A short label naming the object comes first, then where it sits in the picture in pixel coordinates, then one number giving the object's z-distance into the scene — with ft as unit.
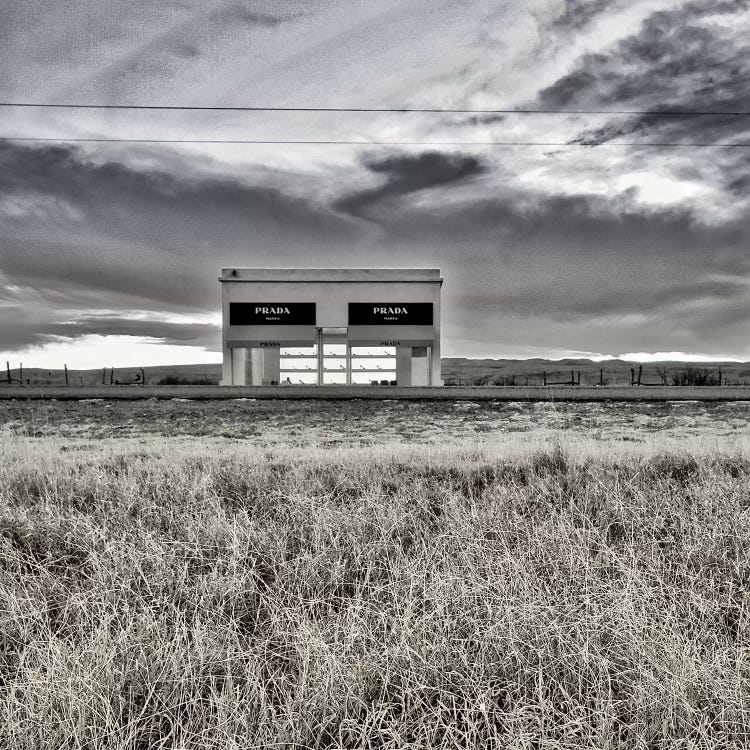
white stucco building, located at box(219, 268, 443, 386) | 105.91
